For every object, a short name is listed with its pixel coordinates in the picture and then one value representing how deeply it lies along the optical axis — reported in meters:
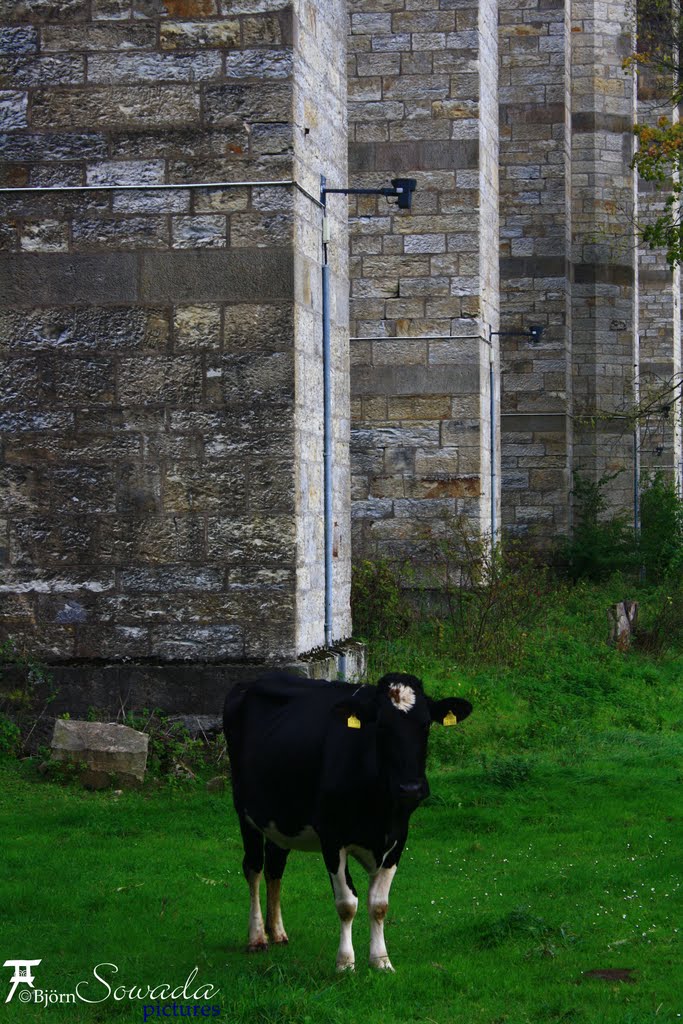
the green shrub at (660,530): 22.98
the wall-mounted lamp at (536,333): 21.24
